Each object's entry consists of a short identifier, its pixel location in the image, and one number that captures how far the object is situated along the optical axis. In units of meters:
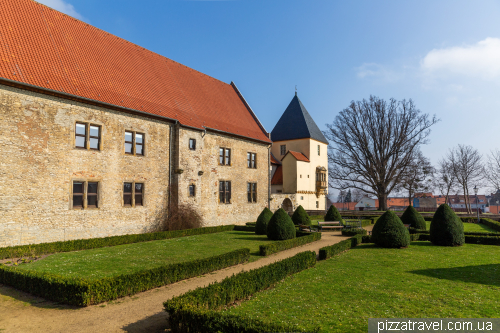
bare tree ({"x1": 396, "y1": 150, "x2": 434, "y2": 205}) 38.91
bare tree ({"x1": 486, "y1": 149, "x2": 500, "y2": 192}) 42.72
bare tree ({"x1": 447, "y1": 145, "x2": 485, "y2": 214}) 50.84
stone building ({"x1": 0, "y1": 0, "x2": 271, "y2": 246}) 15.13
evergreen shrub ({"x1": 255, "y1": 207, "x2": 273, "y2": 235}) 21.48
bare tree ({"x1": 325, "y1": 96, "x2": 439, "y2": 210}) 39.25
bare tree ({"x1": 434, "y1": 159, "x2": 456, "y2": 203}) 53.25
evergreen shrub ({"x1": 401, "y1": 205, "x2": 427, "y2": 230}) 22.22
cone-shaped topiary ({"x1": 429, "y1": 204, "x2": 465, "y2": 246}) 16.31
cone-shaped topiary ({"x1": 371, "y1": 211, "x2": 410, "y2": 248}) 15.64
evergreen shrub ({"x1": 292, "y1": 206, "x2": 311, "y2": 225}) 23.41
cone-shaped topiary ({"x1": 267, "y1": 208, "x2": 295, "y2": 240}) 18.09
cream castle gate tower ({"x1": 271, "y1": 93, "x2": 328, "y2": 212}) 38.22
